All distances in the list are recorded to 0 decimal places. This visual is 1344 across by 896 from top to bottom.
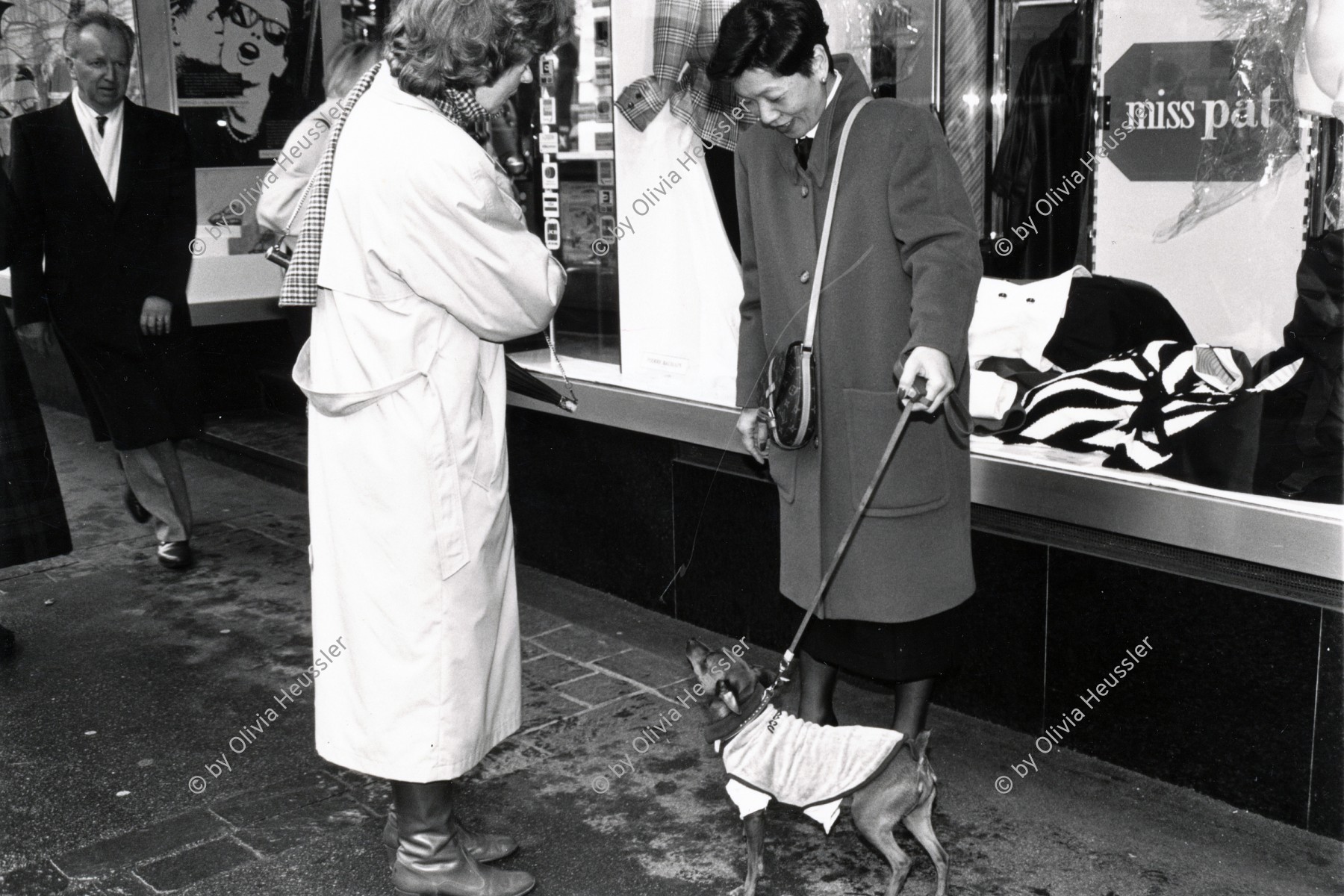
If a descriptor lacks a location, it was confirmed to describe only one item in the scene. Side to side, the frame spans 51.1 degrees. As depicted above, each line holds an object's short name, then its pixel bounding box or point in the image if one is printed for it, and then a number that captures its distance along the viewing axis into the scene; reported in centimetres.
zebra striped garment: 387
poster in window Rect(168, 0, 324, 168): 708
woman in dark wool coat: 305
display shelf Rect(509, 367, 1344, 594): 339
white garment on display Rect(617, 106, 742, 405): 511
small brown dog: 292
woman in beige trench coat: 288
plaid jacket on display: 489
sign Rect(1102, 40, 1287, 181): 393
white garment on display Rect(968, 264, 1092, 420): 426
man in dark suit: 582
